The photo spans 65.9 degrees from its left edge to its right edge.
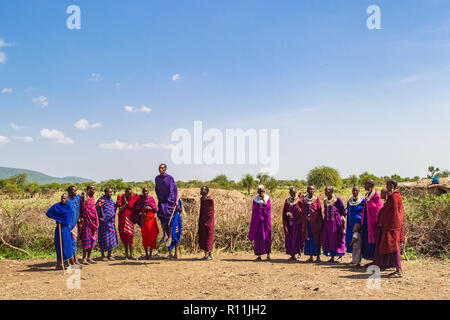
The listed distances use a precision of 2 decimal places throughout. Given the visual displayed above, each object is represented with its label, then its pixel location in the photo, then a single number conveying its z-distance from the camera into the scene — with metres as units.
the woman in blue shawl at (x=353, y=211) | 8.17
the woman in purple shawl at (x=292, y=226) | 8.87
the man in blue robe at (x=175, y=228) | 9.14
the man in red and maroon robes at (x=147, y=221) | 9.09
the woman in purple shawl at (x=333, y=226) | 8.52
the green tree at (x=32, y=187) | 35.00
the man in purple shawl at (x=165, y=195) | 9.07
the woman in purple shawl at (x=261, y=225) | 9.01
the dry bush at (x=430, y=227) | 9.72
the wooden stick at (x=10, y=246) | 9.61
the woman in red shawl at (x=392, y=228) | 7.01
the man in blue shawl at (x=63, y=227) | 7.81
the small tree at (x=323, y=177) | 37.69
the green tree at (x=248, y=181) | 38.94
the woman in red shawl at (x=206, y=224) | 9.14
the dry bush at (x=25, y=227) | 10.49
